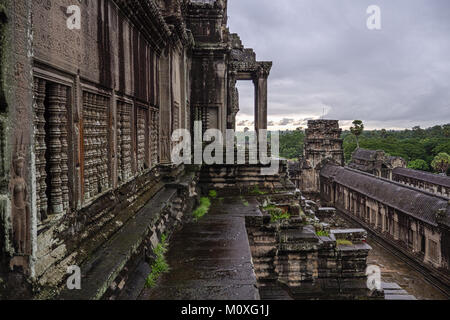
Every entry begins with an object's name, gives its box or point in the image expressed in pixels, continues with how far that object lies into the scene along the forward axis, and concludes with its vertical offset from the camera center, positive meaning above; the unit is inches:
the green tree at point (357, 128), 3047.5 +165.6
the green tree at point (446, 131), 3275.1 +140.5
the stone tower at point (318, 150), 1480.1 -15.6
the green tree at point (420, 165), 2413.4 -138.0
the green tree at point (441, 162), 2170.3 -107.0
